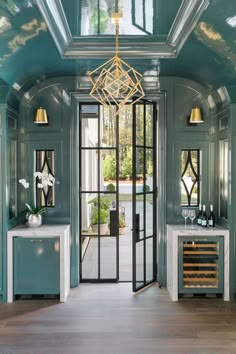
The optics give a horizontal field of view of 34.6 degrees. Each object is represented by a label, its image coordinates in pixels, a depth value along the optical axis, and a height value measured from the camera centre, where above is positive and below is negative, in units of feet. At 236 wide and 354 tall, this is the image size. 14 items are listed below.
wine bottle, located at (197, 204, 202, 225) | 16.90 -2.18
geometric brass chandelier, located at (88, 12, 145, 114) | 9.55 +4.03
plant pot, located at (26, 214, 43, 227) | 16.40 -2.26
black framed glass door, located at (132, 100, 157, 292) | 16.47 -1.18
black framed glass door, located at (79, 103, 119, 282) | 18.03 -0.54
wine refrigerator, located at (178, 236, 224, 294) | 15.69 -4.07
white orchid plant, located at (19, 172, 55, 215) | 16.66 -0.66
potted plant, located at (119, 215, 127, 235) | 26.37 -4.05
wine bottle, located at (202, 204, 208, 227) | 16.60 -2.19
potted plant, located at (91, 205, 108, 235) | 18.11 -2.60
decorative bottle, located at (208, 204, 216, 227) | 16.67 -2.28
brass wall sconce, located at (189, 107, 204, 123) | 16.80 +2.34
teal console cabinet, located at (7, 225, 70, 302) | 15.55 -3.87
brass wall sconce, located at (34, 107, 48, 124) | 16.67 +2.27
